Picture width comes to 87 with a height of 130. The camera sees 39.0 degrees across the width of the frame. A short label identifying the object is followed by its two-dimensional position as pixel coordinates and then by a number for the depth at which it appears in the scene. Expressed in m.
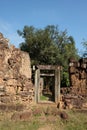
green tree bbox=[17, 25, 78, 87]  16.52
